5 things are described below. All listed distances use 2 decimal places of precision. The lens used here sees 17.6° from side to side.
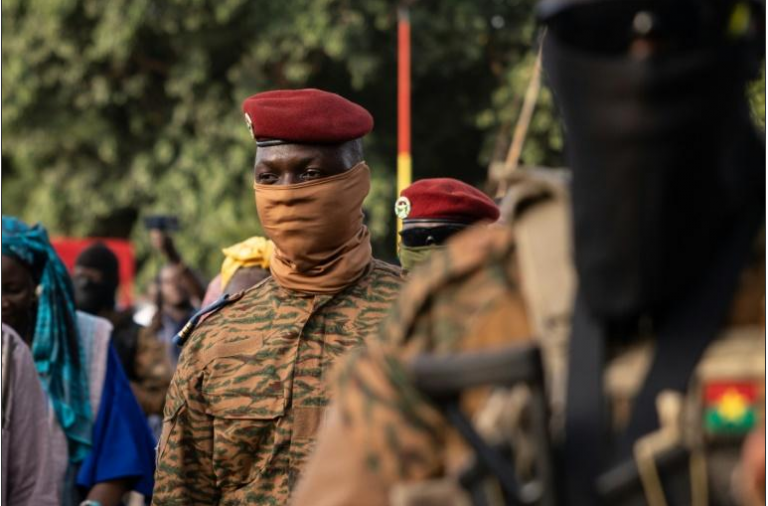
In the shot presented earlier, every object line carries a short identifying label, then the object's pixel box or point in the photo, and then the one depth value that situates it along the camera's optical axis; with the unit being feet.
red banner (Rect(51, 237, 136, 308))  90.77
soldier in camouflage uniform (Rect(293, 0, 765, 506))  11.88
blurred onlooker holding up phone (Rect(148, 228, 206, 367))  56.41
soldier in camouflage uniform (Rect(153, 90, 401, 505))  23.19
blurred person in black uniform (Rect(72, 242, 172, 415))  38.24
